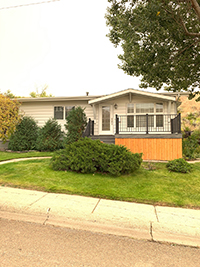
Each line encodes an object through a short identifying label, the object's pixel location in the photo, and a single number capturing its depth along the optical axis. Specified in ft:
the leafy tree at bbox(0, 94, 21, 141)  39.24
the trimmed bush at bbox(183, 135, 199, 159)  31.08
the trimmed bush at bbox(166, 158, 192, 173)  22.22
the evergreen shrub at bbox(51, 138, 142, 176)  19.63
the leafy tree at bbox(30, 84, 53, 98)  134.21
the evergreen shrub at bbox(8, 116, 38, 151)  40.33
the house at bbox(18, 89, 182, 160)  29.78
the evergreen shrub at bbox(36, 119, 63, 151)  39.29
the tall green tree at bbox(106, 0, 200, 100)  25.38
